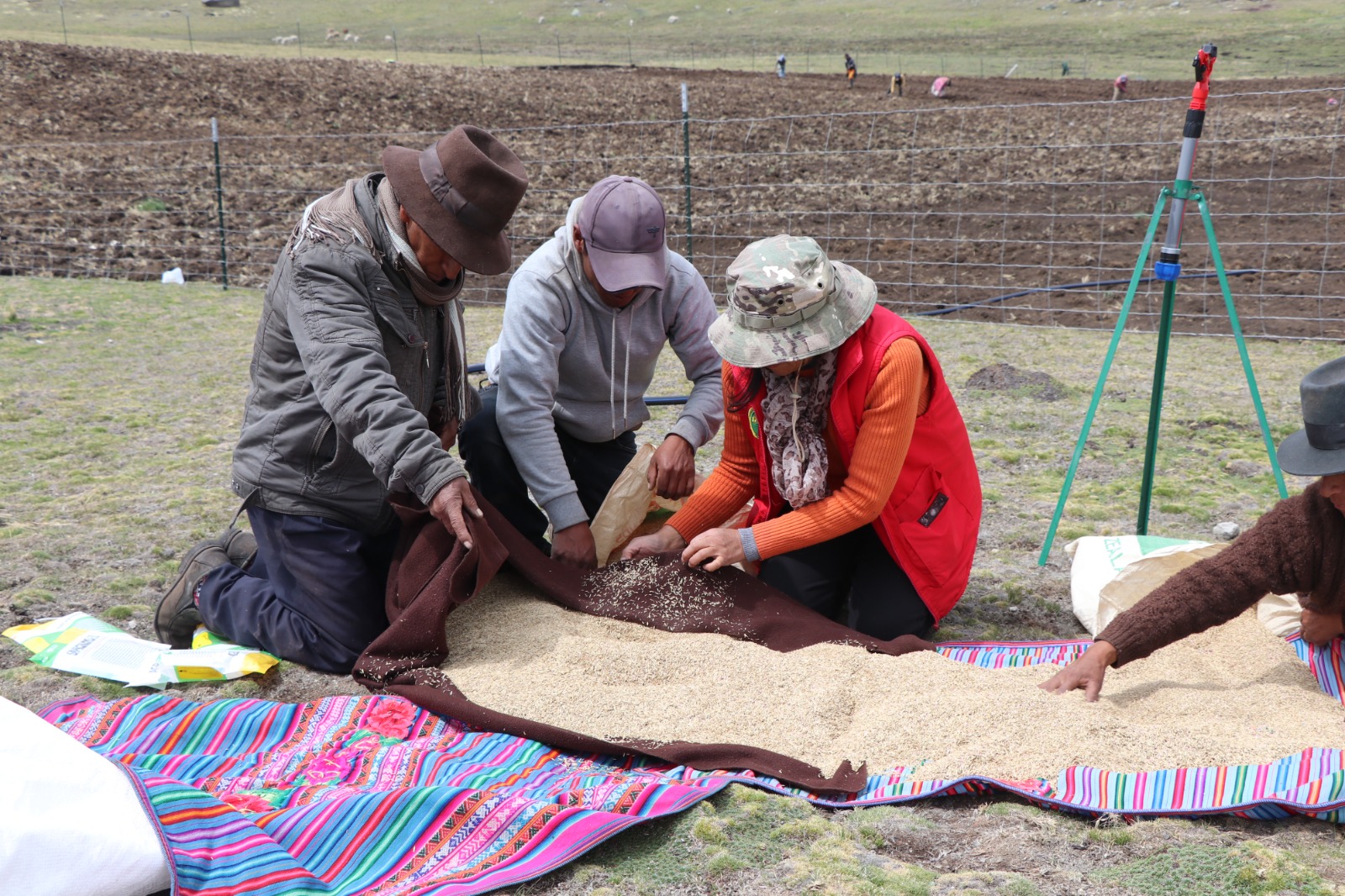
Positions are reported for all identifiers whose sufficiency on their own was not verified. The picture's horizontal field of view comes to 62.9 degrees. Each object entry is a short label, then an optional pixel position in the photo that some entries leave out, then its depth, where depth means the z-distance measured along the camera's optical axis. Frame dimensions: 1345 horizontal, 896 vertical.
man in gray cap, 3.07
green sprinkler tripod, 3.20
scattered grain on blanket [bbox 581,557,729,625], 3.05
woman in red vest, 2.67
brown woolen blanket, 2.37
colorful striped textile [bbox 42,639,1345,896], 1.89
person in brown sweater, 2.36
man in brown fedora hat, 2.67
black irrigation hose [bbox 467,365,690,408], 4.63
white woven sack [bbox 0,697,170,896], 1.67
